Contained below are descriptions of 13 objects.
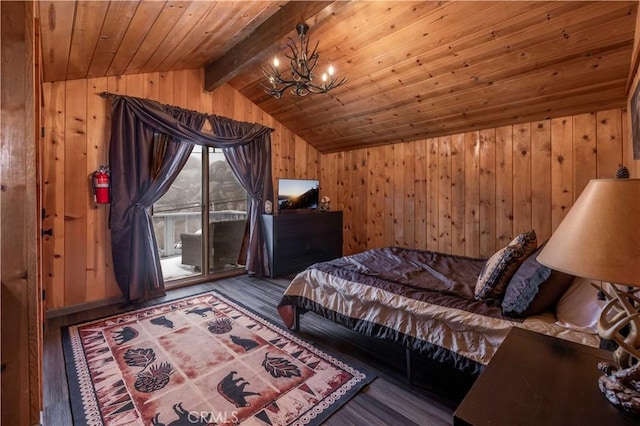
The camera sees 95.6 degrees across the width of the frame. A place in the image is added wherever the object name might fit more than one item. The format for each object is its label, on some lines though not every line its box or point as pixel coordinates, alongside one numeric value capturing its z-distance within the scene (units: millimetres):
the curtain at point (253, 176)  4051
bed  1531
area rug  1627
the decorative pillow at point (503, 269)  1781
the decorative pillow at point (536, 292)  1499
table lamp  708
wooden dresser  4066
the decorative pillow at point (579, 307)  1381
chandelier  2252
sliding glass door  3975
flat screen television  4598
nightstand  780
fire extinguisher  3016
